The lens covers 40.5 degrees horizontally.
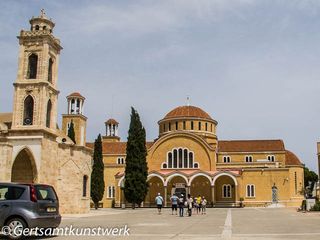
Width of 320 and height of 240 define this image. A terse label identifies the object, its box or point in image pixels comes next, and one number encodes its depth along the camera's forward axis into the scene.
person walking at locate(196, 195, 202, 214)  33.94
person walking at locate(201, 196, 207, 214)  32.95
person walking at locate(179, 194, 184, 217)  27.41
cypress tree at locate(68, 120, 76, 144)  48.75
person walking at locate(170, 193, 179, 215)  31.21
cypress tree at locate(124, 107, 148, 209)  47.59
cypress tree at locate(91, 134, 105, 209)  48.75
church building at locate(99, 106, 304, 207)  55.03
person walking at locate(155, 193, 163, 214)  30.91
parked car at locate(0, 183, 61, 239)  12.38
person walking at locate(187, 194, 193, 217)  28.65
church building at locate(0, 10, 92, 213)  28.45
